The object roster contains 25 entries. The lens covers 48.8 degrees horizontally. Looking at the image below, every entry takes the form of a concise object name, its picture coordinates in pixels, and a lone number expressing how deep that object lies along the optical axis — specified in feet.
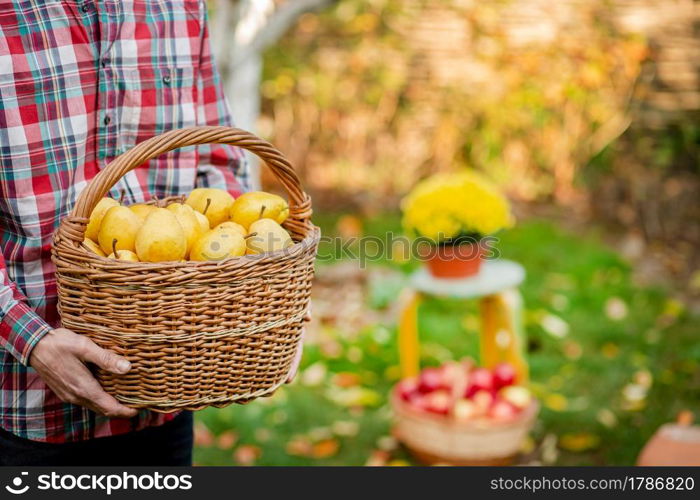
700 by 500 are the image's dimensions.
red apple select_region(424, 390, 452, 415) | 10.01
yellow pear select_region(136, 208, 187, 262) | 4.54
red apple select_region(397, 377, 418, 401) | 10.44
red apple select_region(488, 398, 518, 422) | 9.80
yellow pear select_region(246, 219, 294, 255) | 4.88
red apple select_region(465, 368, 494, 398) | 10.21
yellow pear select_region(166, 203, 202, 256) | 4.82
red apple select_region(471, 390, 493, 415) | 9.96
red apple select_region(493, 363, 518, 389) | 10.34
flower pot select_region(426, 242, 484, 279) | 10.80
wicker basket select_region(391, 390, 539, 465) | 9.71
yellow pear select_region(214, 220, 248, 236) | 4.83
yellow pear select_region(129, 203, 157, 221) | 4.89
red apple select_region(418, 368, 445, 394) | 10.34
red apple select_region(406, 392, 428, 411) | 10.12
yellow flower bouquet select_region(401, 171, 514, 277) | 10.86
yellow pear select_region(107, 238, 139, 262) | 4.62
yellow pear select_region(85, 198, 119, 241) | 4.91
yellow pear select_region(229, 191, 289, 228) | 5.16
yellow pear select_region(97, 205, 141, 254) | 4.69
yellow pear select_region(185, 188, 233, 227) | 5.27
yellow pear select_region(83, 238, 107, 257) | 4.74
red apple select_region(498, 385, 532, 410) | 10.02
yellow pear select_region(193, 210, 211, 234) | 4.99
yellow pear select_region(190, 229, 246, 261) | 4.66
